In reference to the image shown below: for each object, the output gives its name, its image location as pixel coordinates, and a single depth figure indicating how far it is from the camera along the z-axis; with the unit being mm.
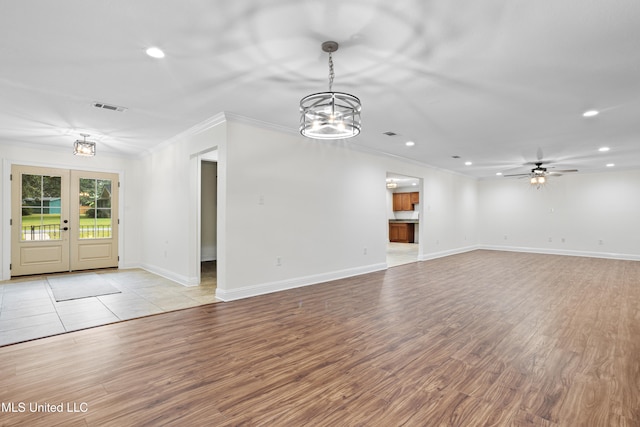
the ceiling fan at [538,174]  7789
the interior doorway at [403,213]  13172
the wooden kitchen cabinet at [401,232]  13469
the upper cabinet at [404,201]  13678
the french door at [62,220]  6004
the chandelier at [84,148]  5039
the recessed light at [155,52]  2654
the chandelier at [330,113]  2537
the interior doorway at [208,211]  8101
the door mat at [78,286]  4668
